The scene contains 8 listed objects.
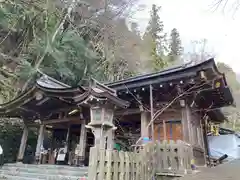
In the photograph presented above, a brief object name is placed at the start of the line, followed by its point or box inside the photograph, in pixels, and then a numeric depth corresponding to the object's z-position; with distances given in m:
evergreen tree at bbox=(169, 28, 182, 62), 31.46
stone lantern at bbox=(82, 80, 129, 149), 5.96
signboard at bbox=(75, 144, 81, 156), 8.59
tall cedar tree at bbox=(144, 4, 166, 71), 26.73
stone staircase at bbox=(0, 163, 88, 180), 7.23
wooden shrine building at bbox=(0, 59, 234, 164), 6.46
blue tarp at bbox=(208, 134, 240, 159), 11.95
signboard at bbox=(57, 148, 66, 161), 10.25
